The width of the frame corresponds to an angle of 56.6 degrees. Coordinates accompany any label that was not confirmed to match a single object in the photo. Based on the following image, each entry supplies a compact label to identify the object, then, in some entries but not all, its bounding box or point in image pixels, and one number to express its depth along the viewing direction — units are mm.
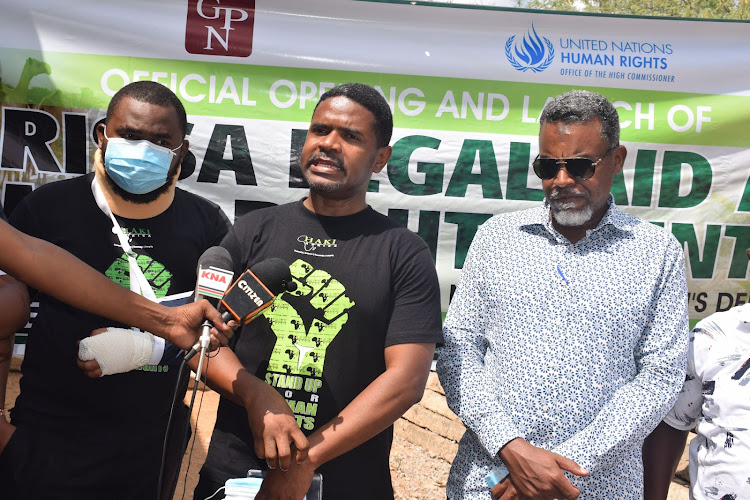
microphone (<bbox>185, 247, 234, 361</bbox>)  1848
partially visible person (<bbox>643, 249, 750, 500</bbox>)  2459
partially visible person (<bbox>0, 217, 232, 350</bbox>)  2070
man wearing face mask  2514
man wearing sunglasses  2318
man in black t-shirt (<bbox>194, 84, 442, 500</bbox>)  2256
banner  4305
